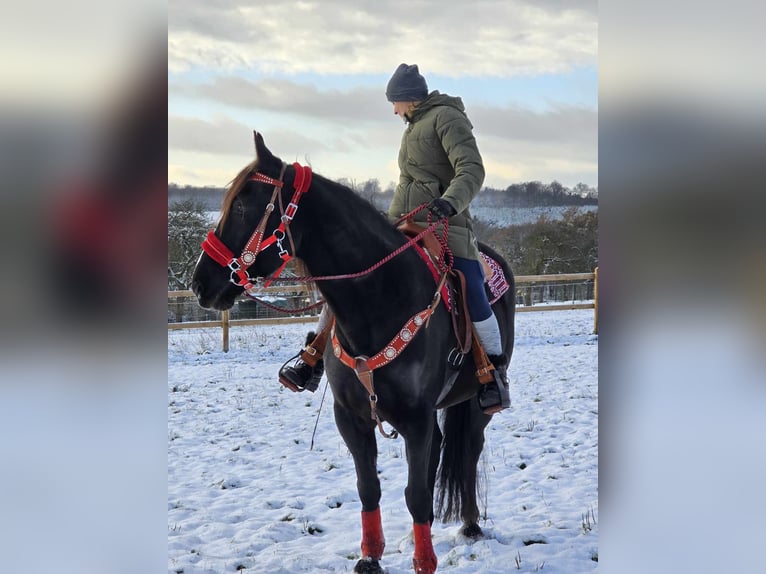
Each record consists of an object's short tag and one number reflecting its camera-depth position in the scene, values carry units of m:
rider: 3.80
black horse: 3.03
